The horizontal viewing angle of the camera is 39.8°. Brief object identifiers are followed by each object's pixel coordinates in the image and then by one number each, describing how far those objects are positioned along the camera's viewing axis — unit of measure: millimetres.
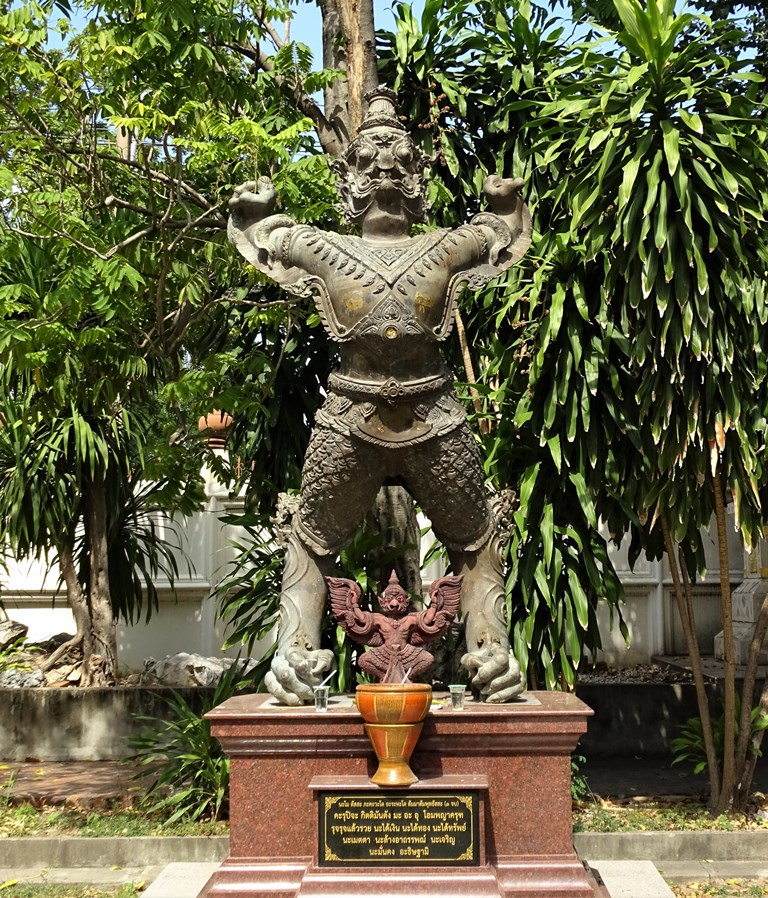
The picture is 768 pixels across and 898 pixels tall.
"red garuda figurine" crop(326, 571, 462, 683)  4629
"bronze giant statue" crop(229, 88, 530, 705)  4773
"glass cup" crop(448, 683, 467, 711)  4668
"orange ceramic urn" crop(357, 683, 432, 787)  4285
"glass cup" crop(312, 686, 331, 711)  4645
